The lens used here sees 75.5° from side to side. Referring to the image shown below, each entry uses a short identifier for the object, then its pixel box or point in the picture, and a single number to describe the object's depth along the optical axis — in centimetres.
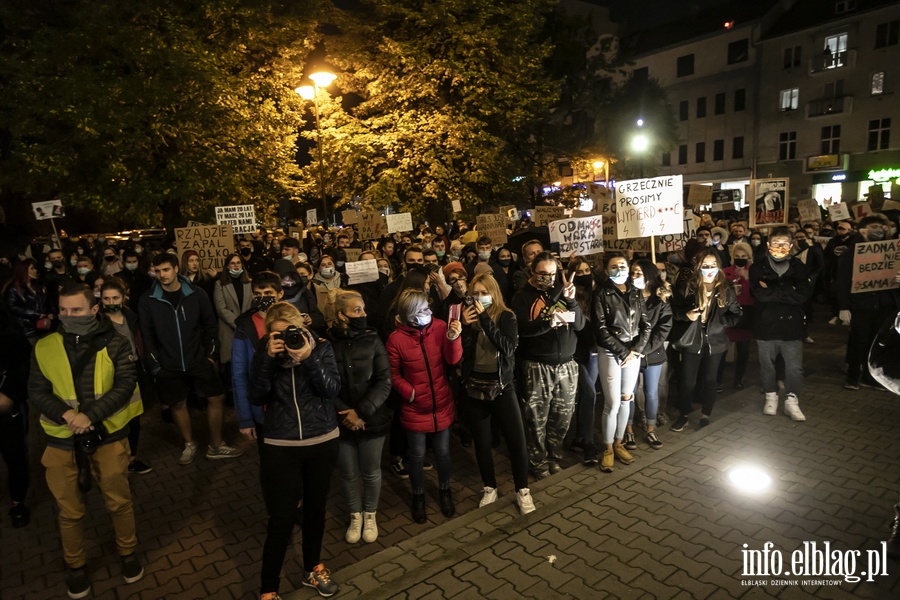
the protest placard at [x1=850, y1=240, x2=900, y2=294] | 725
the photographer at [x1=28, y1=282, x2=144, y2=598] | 409
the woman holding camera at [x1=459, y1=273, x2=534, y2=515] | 500
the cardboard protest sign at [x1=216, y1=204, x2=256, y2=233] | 1292
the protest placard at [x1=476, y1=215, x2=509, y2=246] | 1262
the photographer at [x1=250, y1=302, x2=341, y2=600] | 372
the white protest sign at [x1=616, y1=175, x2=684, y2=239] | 745
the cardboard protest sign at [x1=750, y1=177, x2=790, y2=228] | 1033
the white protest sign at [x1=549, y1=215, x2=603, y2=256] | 757
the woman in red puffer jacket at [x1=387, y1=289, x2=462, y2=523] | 489
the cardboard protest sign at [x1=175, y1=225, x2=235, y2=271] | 952
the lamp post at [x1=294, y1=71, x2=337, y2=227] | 1371
